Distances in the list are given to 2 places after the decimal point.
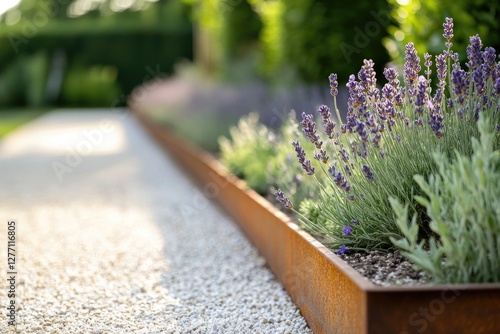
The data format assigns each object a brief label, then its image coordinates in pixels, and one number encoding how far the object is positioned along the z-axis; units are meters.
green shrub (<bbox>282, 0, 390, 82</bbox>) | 7.20
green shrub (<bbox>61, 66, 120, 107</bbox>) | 26.20
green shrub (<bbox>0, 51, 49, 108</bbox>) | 23.94
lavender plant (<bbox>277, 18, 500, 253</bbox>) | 2.72
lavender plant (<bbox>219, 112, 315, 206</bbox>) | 4.19
